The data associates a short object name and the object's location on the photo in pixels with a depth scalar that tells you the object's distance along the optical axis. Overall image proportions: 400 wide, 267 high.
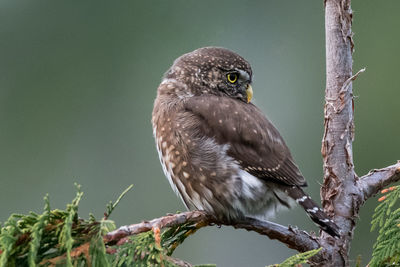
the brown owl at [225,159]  6.70
